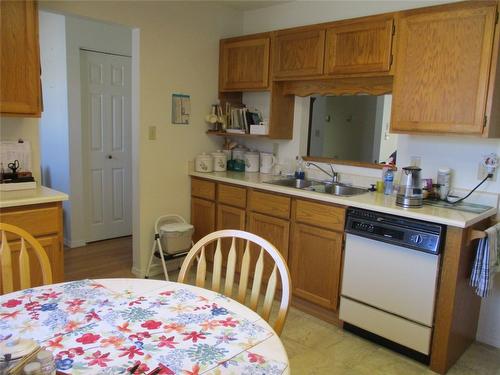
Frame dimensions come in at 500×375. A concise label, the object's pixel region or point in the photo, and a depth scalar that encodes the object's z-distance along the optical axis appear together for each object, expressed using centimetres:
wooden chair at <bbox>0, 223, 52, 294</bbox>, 162
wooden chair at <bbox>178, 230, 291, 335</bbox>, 148
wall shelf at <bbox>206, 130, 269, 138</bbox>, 356
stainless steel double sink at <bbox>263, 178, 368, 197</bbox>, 317
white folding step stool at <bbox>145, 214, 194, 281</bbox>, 338
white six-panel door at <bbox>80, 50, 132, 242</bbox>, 422
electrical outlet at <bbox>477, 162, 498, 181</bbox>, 255
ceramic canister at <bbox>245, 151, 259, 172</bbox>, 382
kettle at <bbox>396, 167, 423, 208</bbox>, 247
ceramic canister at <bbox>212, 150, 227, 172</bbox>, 381
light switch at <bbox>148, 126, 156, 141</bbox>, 344
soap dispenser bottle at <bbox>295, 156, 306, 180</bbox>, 349
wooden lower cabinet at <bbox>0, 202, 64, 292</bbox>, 236
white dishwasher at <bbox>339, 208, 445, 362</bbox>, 230
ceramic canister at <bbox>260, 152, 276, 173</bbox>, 372
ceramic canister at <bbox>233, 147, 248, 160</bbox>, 395
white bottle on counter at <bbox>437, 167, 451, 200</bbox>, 271
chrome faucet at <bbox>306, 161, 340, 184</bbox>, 331
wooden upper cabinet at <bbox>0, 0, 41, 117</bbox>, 238
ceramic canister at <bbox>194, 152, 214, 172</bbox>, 375
